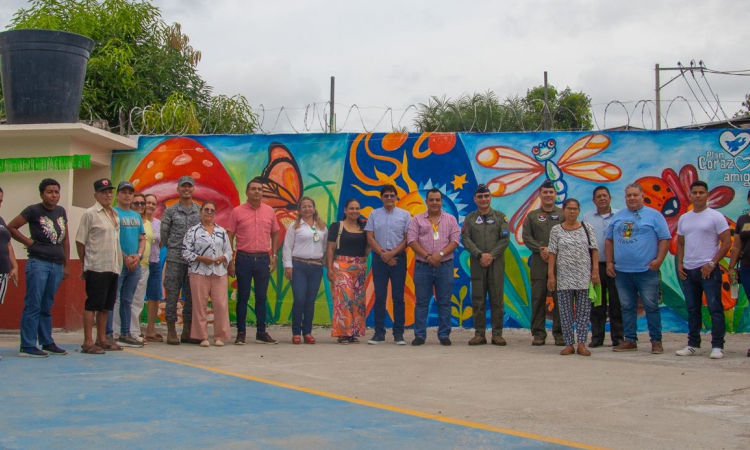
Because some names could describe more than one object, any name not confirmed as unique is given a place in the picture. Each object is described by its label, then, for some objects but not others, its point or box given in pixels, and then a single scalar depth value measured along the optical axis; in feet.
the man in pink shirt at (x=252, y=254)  30.27
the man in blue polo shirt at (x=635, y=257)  28.37
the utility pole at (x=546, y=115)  35.35
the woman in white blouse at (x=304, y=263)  30.60
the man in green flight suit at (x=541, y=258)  30.12
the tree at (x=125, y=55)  63.98
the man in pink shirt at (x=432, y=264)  30.32
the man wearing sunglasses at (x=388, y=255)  30.63
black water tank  34.09
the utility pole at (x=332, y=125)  36.45
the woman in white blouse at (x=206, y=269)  29.17
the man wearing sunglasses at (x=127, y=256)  27.94
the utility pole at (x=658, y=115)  34.14
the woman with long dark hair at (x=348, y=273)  30.60
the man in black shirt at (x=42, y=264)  24.99
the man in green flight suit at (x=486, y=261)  30.22
